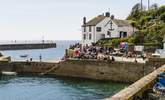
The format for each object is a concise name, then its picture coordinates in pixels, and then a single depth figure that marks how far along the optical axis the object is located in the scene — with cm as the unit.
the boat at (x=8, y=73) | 5106
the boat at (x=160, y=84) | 1880
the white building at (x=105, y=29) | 7688
